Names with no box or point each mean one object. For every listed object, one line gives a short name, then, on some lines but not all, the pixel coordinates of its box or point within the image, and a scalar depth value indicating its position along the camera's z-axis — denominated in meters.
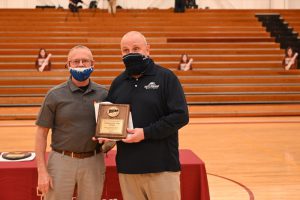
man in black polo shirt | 2.73
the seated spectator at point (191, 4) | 19.48
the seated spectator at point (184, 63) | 12.93
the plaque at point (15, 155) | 3.60
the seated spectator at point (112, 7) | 17.20
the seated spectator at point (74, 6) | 16.69
